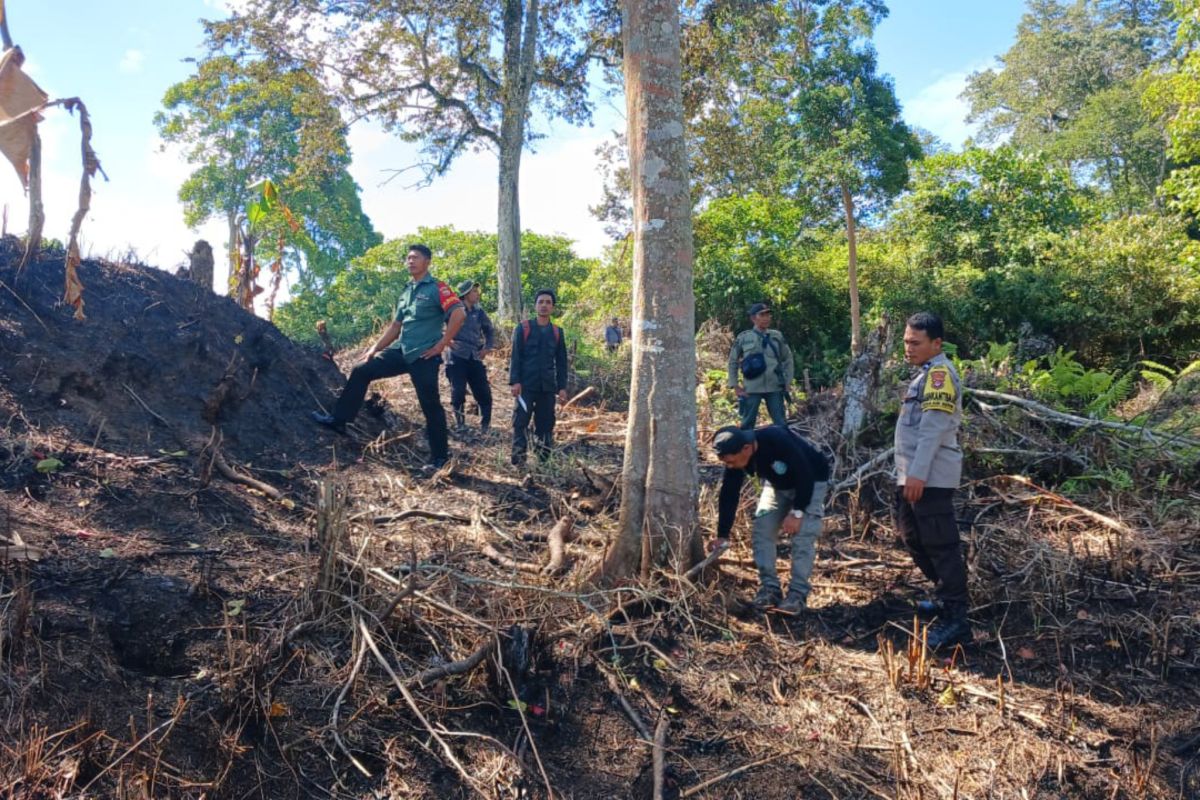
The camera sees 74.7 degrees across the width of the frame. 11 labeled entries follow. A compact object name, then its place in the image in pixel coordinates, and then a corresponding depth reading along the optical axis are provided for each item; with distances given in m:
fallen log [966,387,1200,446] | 6.00
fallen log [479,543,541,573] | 5.13
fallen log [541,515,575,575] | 5.12
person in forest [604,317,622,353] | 13.70
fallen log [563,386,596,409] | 10.60
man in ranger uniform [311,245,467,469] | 6.59
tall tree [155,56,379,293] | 24.80
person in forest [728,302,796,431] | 8.39
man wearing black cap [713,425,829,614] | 4.71
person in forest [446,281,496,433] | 8.20
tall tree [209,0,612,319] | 13.38
